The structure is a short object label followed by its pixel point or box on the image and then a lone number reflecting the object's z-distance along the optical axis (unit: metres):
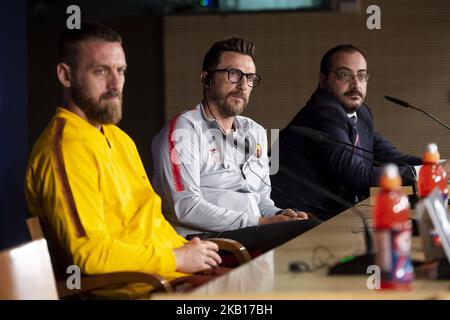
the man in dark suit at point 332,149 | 4.12
